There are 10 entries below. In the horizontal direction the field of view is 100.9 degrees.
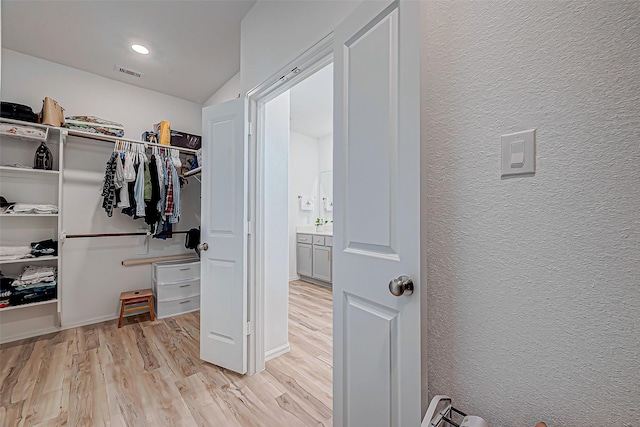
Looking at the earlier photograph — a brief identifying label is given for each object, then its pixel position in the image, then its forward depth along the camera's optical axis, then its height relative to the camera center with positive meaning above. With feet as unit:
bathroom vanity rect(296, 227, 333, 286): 13.60 -2.26
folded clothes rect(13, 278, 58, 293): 7.37 -2.09
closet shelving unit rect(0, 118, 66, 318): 7.75 +0.57
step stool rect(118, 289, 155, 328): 8.96 -2.99
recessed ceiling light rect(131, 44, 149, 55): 7.93 +5.03
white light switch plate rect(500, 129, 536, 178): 2.35 +0.56
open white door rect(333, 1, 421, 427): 2.71 +0.01
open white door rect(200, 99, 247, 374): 6.11 -0.56
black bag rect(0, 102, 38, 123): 7.32 +2.85
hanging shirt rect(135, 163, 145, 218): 8.72 +0.81
